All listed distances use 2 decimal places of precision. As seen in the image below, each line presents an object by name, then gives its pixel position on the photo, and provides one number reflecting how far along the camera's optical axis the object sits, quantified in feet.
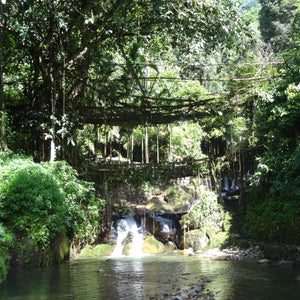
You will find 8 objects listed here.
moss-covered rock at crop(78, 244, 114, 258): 42.96
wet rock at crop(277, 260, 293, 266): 32.34
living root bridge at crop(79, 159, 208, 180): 44.45
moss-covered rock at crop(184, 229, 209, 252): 44.88
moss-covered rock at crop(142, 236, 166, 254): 46.98
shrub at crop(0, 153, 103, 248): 27.35
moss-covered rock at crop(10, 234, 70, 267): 28.40
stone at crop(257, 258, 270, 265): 33.37
